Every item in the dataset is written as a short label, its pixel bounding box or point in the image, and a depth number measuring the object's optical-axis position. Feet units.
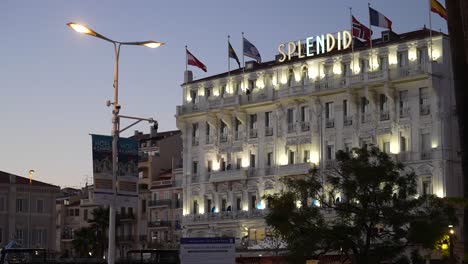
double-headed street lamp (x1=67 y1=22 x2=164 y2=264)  130.41
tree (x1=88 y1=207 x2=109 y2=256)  408.87
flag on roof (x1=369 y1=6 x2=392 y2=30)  298.56
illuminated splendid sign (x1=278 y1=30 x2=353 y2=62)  331.98
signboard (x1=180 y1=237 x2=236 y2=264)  124.06
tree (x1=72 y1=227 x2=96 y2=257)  408.87
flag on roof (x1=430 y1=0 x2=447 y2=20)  281.13
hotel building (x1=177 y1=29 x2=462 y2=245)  304.71
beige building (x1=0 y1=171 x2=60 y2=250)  391.45
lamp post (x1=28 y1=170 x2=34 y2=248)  393.07
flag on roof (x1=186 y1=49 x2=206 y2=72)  338.13
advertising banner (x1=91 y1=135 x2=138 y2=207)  133.18
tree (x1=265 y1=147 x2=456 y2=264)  189.98
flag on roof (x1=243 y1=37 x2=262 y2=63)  336.29
